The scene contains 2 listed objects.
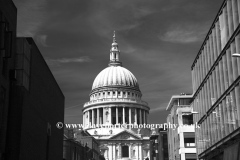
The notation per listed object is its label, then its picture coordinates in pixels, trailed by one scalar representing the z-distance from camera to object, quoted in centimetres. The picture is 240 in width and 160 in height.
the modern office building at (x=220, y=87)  3988
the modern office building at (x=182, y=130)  7681
